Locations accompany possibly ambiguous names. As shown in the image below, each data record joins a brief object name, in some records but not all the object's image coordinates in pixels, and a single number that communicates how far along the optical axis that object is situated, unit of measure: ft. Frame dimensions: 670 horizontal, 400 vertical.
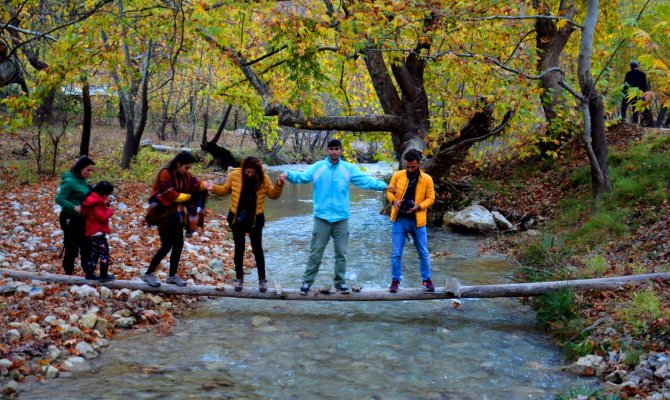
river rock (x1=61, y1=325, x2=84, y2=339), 21.42
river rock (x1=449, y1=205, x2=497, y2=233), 49.90
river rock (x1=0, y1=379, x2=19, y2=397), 16.97
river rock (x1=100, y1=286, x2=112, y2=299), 26.12
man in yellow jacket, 25.75
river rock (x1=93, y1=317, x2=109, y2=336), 22.98
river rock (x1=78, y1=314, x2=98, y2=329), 22.81
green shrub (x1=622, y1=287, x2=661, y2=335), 21.59
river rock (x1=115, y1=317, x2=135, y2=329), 24.22
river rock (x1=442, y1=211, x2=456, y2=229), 53.78
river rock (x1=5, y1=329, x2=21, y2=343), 19.63
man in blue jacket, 25.43
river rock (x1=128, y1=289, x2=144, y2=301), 26.58
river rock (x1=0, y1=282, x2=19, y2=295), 24.08
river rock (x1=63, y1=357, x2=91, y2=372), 19.51
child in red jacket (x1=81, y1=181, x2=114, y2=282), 24.76
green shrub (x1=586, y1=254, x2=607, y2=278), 28.68
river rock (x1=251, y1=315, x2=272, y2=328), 26.15
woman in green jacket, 25.40
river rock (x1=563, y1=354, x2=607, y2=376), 20.40
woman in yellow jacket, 25.31
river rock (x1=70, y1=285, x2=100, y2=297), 25.49
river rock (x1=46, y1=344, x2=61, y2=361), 19.71
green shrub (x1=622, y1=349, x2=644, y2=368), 19.83
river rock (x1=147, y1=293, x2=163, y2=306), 27.32
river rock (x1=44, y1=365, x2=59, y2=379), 18.71
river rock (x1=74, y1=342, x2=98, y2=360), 20.67
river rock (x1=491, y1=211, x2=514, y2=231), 49.21
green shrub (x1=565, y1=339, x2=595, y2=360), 22.06
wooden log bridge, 26.48
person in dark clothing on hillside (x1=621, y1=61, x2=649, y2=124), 53.88
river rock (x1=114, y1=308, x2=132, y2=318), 24.94
